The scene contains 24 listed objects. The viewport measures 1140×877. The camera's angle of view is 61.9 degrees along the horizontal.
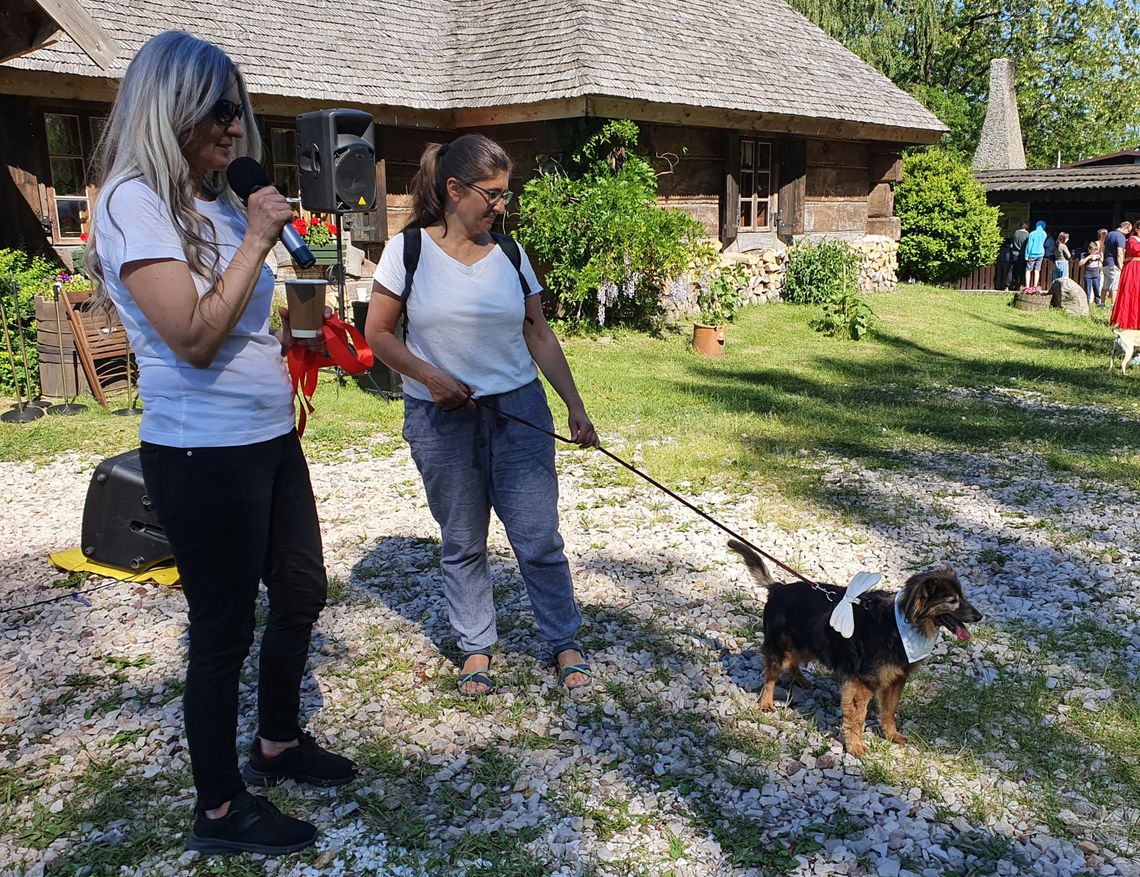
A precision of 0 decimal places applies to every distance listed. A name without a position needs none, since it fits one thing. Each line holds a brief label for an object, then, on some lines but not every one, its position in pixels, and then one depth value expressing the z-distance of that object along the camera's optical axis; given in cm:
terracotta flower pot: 1178
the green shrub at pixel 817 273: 1625
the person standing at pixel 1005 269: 2352
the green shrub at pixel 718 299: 1396
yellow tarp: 487
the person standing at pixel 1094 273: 1923
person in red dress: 1235
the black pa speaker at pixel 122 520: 470
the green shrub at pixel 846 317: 1330
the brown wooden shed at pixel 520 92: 1086
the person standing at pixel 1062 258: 2044
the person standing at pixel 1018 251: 2305
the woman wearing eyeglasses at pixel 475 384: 324
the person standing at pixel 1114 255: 1822
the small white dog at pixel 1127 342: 1063
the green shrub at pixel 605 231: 1208
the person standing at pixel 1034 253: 2153
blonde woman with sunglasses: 215
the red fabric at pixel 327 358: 269
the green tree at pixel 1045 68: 3841
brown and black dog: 303
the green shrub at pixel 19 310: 920
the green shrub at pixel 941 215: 2078
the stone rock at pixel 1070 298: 1703
